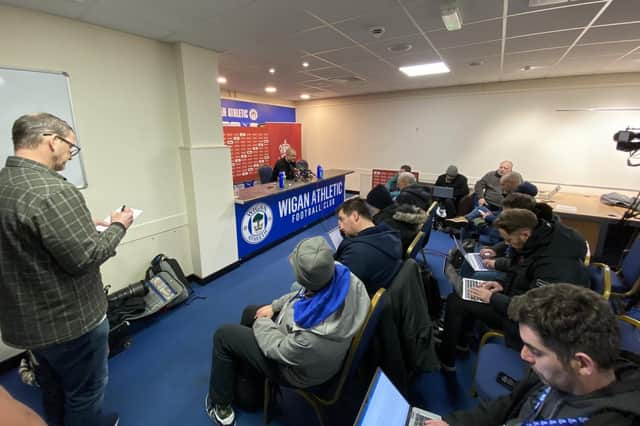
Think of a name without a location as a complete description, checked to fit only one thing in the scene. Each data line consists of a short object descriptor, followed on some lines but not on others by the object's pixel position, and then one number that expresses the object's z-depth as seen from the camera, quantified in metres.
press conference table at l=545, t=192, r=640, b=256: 3.28
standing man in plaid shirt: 1.05
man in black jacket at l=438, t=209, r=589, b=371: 1.51
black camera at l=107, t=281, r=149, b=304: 2.30
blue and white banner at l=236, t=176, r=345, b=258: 3.66
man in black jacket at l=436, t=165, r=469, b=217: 4.86
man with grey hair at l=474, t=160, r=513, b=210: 3.93
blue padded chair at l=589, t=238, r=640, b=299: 1.81
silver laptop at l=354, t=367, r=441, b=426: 0.87
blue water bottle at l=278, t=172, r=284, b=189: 4.23
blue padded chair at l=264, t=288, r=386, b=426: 1.24
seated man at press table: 4.99
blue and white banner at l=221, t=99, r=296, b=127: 5.68
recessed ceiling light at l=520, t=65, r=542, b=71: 3.99
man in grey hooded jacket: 1.16
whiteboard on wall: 1.85
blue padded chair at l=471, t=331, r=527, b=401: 1.19
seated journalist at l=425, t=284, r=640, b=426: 0.64
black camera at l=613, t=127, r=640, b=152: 3.17
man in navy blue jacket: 1.64
